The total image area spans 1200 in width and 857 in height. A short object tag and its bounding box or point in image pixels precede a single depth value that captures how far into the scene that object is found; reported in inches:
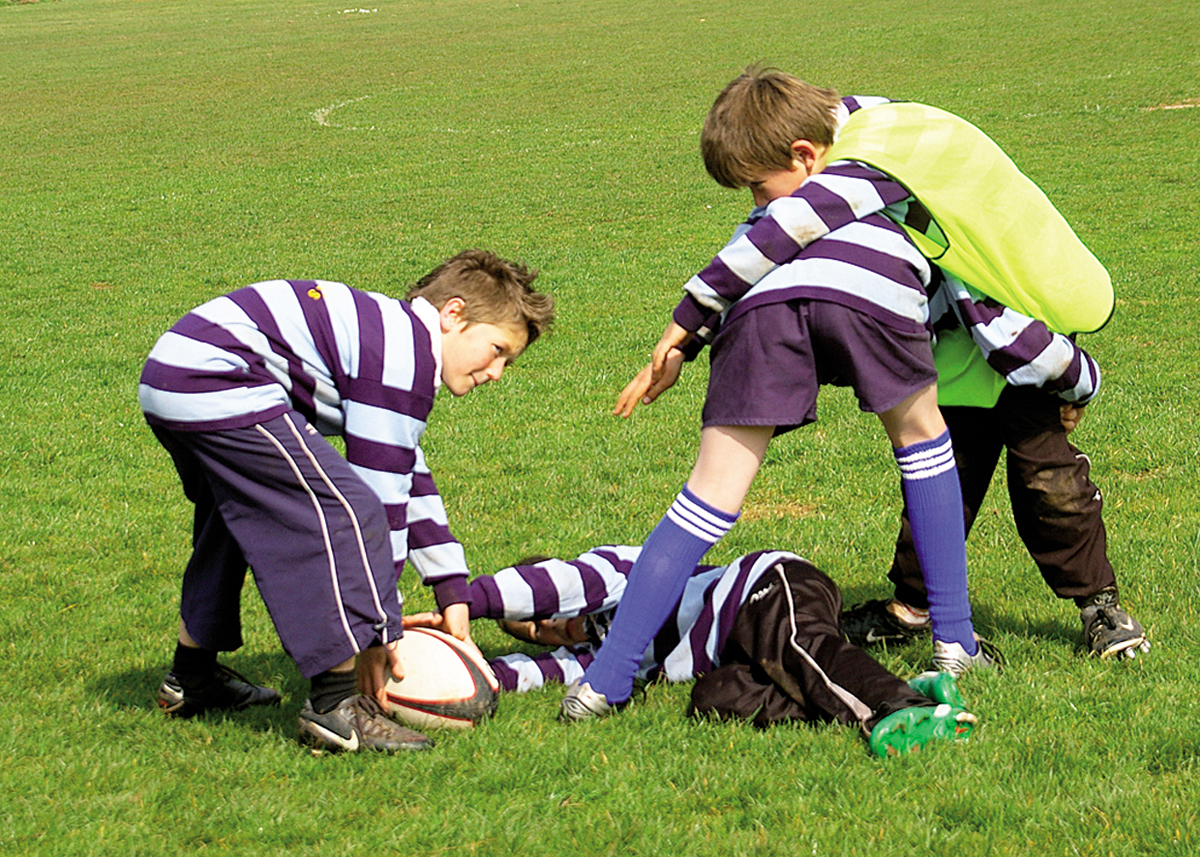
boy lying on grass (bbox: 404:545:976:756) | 148.4
